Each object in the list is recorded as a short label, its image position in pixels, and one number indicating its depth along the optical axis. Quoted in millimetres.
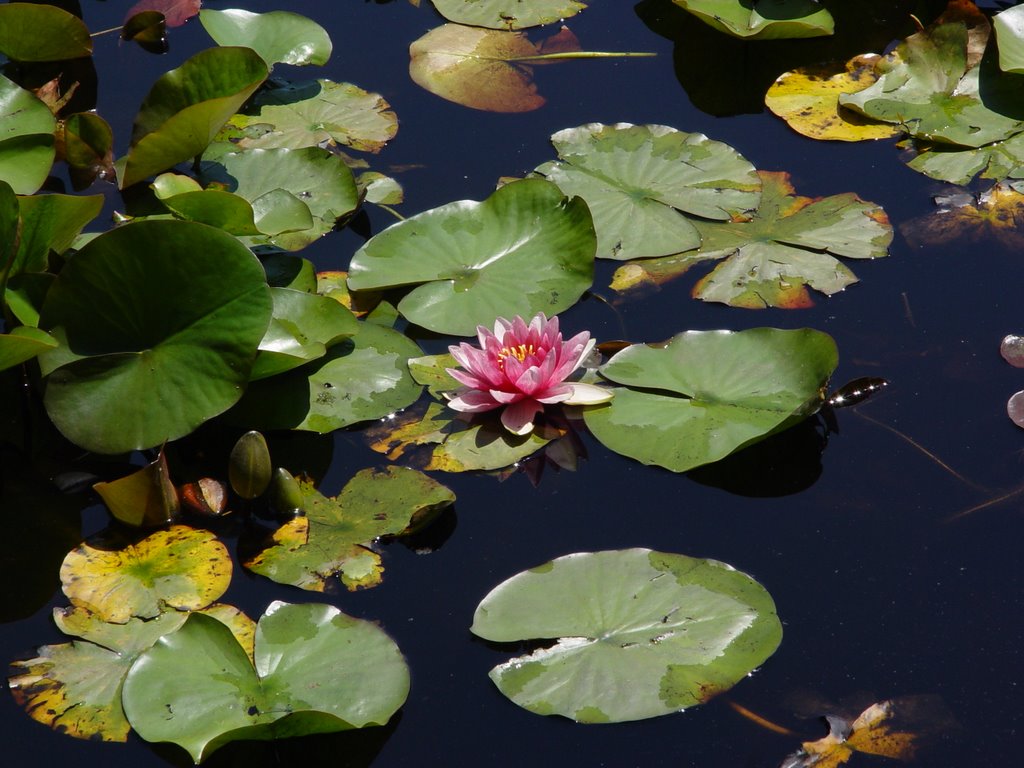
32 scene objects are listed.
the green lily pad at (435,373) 5664
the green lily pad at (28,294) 5259
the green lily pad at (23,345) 4828
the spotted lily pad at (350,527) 4816
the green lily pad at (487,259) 6027
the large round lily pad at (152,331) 5039
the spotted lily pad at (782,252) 6172
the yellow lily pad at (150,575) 4680
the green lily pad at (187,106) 6461
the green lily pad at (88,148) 7180
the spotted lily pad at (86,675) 4234
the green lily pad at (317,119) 7570
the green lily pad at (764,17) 7949
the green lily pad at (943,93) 7328
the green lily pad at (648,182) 6570
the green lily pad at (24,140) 6477
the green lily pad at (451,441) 5332
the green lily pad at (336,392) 5508
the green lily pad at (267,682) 4086
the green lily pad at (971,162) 6988
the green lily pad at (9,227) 5000
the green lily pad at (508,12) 8711
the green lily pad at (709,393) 5172
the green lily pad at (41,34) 7875
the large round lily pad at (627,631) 4227
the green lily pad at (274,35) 8094
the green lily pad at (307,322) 5453
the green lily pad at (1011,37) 7363
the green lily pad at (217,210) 5980
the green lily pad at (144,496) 4902
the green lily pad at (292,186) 6488
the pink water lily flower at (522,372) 5445
